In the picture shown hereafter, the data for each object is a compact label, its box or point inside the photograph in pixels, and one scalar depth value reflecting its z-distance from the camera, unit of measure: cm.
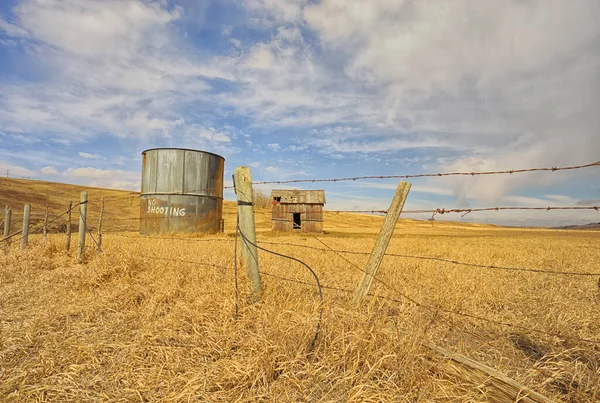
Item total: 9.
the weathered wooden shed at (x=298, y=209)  2730
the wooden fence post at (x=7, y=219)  1063
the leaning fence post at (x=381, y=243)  379
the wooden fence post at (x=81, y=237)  703
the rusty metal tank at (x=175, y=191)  1684
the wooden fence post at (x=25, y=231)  909
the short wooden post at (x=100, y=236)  724
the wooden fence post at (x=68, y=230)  800
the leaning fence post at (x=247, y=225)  387
